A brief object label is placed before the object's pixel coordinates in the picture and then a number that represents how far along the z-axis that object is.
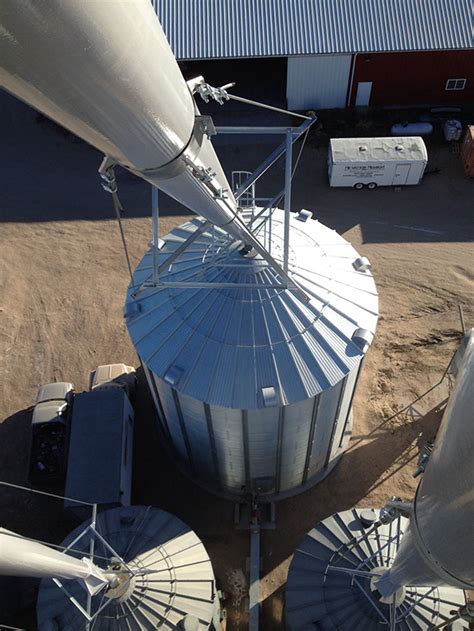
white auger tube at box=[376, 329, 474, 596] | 7.05
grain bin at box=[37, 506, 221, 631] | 16.14
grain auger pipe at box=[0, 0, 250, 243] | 5.68
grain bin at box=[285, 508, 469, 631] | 16.62
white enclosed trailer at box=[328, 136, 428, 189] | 34.59
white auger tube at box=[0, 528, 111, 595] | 10.50
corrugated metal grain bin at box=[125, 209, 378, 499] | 17.36
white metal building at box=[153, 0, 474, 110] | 38.09
